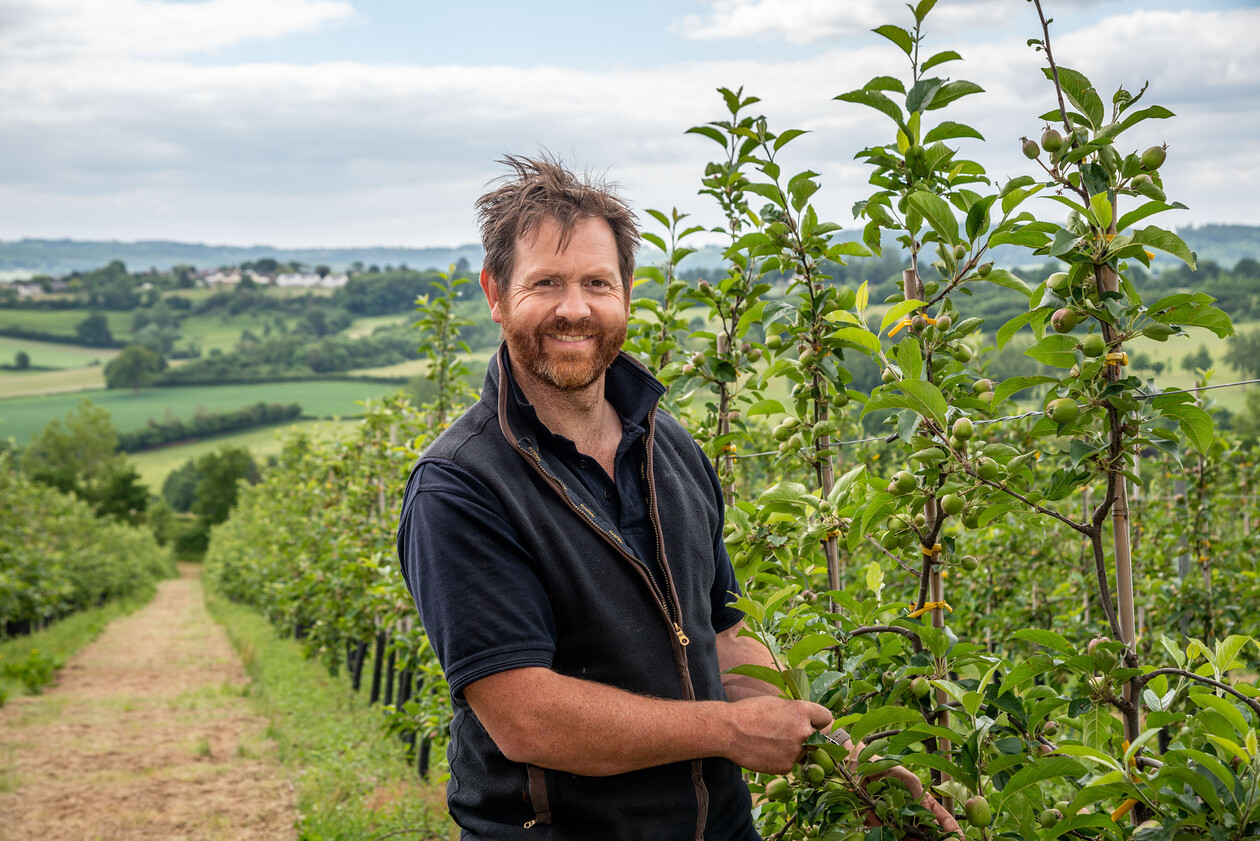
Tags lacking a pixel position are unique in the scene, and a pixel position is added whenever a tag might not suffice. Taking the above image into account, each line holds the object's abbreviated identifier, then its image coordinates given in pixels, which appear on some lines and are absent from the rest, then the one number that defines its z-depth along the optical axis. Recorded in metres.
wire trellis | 1.59
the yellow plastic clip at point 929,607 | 2.07
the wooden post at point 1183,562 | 6.05
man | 1.76
